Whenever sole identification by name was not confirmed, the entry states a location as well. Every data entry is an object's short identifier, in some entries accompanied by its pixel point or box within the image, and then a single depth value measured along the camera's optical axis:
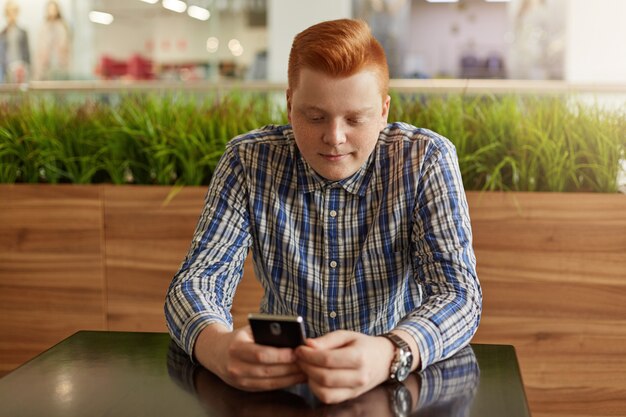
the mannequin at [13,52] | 9.07
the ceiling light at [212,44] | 9.54
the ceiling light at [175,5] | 9.66
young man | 1.48
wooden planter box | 2.58
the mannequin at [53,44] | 9.21
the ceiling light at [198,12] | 9.48
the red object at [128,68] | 9.92
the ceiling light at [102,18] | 9.93
